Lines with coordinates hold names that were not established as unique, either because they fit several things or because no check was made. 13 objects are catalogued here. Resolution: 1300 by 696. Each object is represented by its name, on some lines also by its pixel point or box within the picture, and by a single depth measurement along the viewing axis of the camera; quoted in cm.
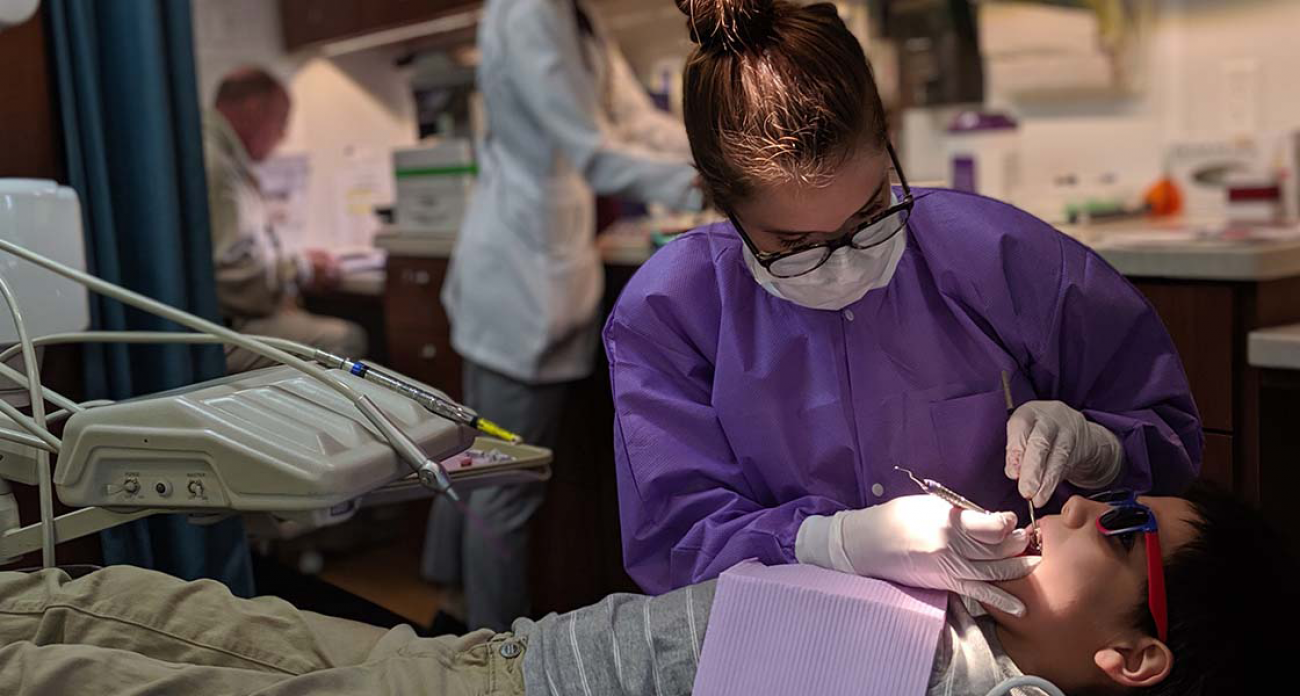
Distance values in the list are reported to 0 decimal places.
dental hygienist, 105
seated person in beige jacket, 302
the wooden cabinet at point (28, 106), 139
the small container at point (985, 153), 262
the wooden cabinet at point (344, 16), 352
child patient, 103
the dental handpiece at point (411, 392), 108
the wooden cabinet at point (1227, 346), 147
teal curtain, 145
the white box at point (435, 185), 287
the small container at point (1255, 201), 218
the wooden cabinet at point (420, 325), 280
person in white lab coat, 219
